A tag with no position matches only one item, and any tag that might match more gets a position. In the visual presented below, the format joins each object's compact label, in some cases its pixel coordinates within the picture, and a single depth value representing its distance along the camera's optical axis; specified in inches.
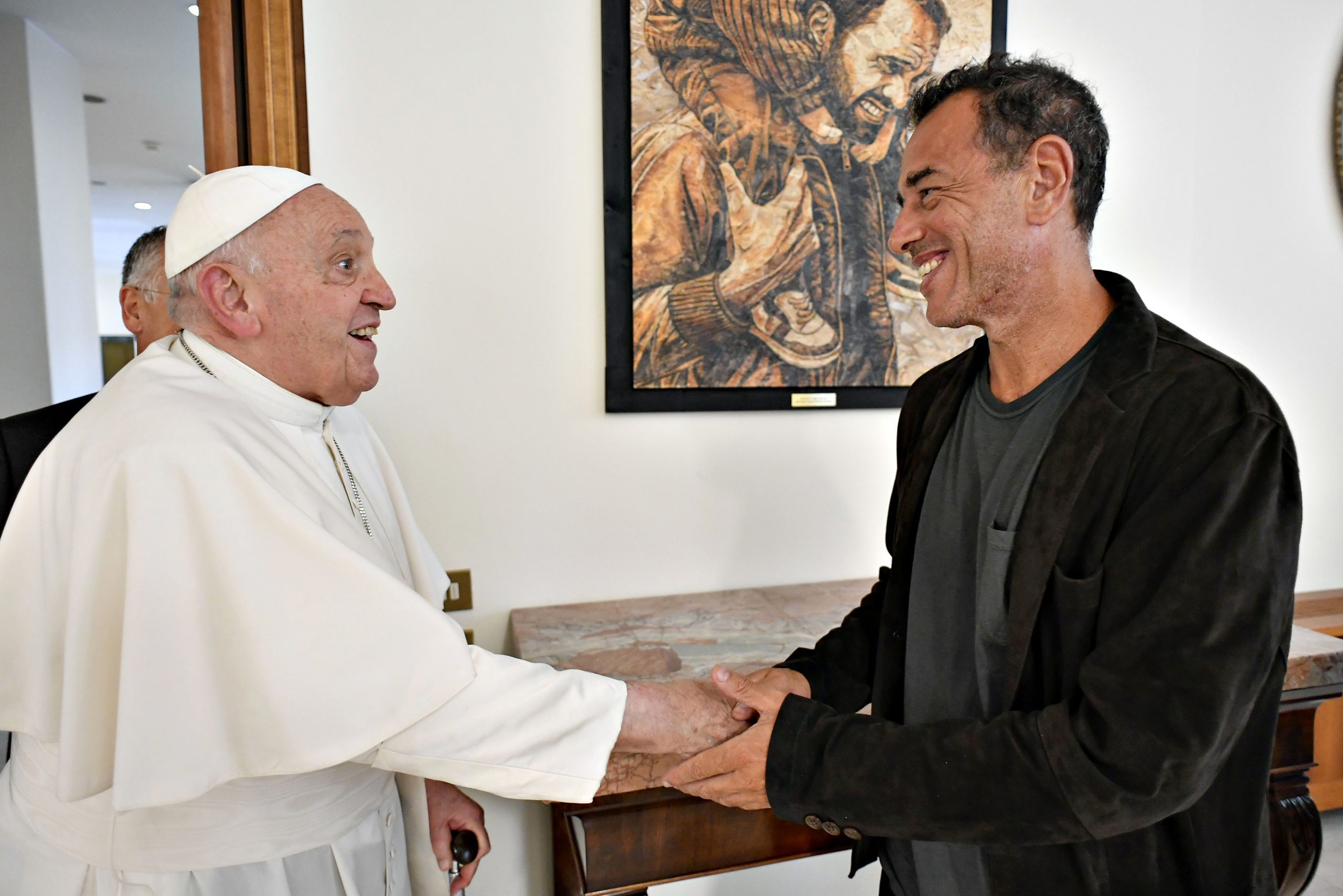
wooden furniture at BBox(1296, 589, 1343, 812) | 105.5
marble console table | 59.5
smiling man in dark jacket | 37.7
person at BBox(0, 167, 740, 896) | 42.1
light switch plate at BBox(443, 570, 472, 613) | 83.5
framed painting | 84.5
